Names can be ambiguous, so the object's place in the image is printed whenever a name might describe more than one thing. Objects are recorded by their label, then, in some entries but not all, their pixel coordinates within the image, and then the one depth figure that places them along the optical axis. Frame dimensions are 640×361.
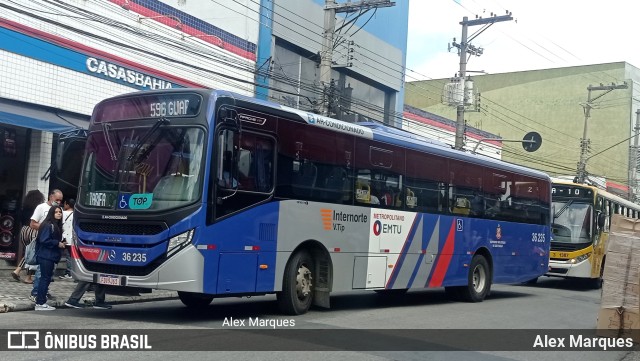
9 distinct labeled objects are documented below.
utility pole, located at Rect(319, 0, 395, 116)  21.09
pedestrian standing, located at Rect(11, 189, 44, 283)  14.53
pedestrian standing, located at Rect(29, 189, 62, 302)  11.93
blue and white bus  9.92
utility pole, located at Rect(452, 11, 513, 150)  27.83
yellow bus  22.12
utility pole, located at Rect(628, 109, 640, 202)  47.22
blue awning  14.13
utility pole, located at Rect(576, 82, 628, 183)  36.00
